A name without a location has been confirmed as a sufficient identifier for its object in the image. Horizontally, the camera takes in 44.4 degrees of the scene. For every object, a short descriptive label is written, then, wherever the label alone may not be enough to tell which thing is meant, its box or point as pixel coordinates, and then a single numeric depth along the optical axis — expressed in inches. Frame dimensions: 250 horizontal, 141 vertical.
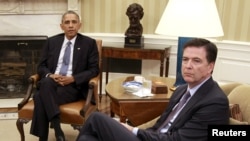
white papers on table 96.6
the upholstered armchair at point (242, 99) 70.3
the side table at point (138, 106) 92.8
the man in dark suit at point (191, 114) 64.6
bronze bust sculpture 158.9
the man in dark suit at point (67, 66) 108.3
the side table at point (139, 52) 152.7
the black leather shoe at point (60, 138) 107.6
